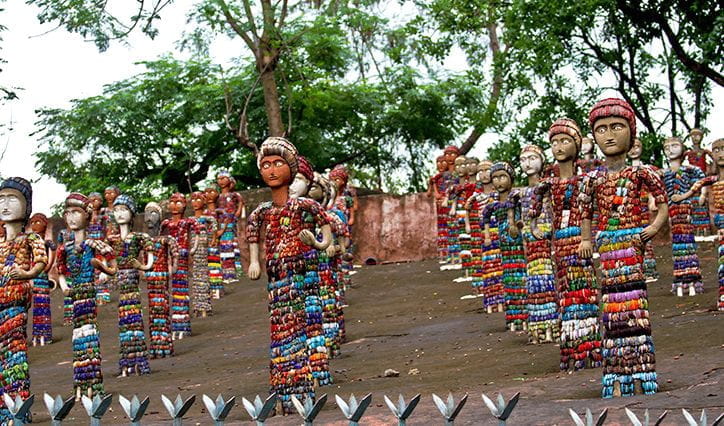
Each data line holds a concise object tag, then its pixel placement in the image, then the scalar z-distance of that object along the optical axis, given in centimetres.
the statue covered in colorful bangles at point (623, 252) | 772
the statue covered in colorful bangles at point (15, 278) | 939
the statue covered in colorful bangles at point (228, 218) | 2202
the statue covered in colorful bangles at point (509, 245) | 1185
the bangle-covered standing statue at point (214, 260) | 2059
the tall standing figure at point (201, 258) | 1772
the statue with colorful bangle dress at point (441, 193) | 2152
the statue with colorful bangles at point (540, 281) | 1065
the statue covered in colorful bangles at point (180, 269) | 1568
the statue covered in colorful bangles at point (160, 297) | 1428
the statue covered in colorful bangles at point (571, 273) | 902
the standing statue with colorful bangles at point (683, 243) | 1353
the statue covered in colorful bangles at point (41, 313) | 1738
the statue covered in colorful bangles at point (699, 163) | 1816
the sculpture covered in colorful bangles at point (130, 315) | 1266
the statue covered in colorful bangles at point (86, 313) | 1109
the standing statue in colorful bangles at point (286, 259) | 862
